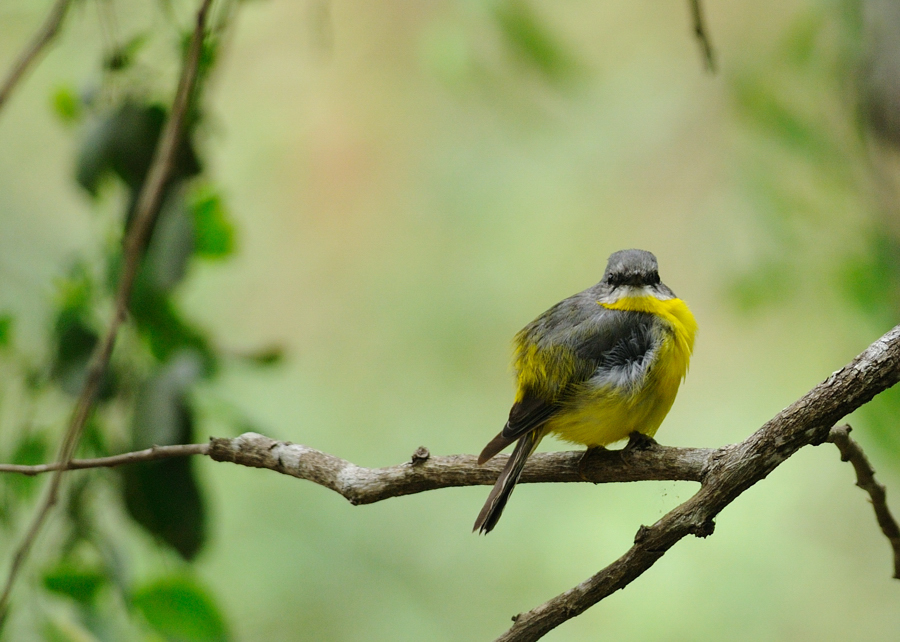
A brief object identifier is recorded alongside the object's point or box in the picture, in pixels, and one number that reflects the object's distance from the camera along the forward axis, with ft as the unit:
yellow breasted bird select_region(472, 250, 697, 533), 13.53
